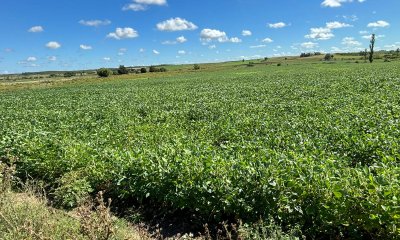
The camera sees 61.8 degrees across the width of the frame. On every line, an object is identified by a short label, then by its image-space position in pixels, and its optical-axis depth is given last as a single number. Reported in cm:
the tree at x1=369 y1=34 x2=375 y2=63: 10458
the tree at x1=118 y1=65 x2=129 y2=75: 11054
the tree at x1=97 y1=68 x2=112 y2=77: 9925
